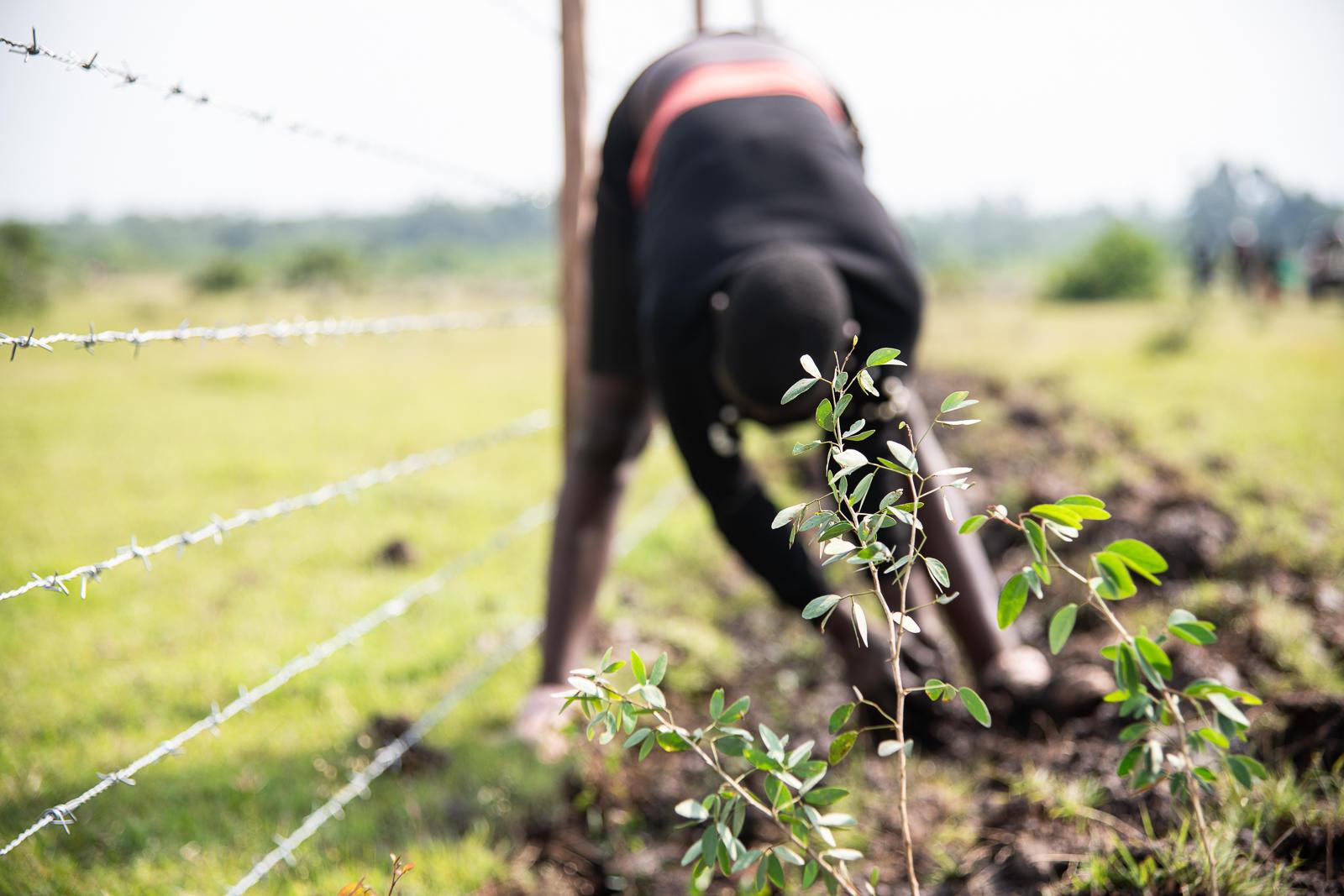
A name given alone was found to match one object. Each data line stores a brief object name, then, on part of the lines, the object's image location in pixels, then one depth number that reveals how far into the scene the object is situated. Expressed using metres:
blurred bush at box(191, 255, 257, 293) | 36.28
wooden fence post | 2.40
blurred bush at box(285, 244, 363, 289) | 46.41
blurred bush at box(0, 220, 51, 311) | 19.62
